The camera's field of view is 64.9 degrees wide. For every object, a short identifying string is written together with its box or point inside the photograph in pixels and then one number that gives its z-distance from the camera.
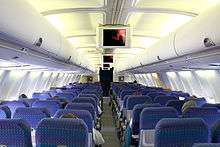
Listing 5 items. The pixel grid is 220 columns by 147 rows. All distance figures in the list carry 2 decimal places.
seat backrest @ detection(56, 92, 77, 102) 5.56
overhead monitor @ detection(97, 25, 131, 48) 3.82
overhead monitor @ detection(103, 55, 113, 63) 9.67
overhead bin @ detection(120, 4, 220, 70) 2.29
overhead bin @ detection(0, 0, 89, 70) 1.99
